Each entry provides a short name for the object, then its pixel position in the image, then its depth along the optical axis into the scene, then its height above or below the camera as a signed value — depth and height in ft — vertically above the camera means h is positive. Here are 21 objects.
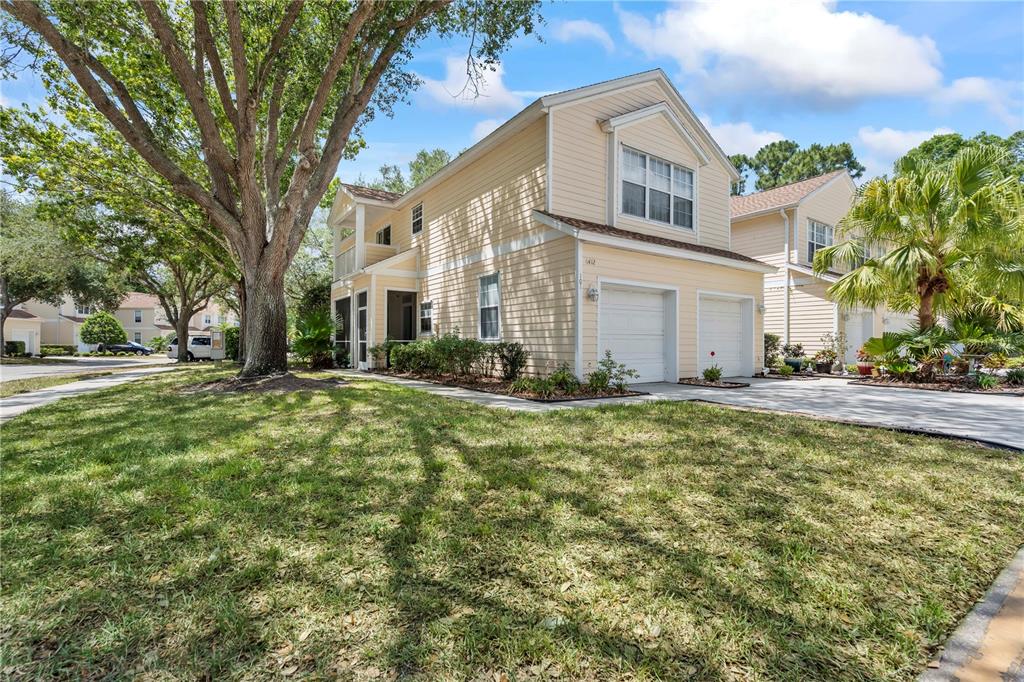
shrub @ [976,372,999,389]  32.98 -2.90
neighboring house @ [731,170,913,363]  52.90 +10.77
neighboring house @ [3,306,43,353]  118.42 +2.73
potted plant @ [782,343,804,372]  50.69 -1.22
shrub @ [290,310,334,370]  46.96 +0.50
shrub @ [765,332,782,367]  50.83 -0.53
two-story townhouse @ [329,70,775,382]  32.09 +7.70
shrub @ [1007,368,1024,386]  33.81 -2.62
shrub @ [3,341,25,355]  99.30 -2.14
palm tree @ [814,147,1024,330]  34.19 +8.47
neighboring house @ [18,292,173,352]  139.33 +6.36
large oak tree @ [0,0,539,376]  27.58 +18.56
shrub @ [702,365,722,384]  35.88 -2.69
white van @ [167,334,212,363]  87.76 -1.51
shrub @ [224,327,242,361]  76.20 -0.63
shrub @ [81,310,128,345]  126.62 +2.79
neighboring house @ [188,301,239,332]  188.95 +9.23
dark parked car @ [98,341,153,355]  125.18 -2.81
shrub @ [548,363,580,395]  28.71 -2.68
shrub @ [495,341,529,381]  34.09 -1.34
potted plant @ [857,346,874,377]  41.03 -2.09
